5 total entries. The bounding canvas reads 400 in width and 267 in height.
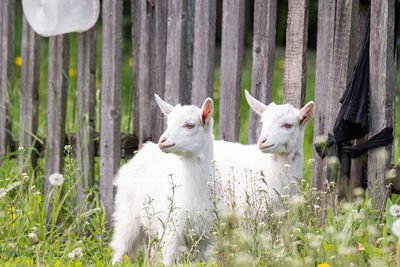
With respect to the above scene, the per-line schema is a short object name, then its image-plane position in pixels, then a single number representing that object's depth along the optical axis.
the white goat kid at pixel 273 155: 7.40
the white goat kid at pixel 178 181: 7.50
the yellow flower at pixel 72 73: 19.97
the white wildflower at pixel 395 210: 5.91
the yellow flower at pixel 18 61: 19.81
